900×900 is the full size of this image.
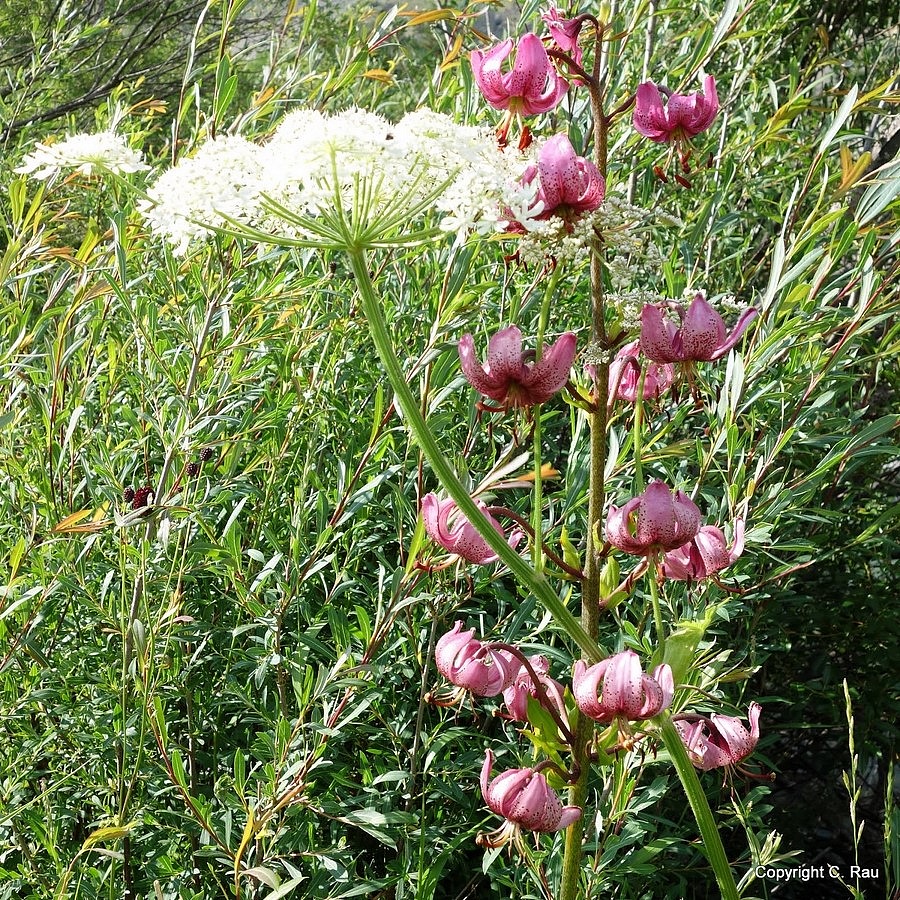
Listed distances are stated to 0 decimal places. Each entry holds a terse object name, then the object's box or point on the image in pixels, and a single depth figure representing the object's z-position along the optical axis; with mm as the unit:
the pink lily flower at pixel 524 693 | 849
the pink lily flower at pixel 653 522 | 766
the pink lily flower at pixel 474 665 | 848
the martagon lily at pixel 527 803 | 798
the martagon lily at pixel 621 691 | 716
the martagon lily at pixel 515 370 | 780
